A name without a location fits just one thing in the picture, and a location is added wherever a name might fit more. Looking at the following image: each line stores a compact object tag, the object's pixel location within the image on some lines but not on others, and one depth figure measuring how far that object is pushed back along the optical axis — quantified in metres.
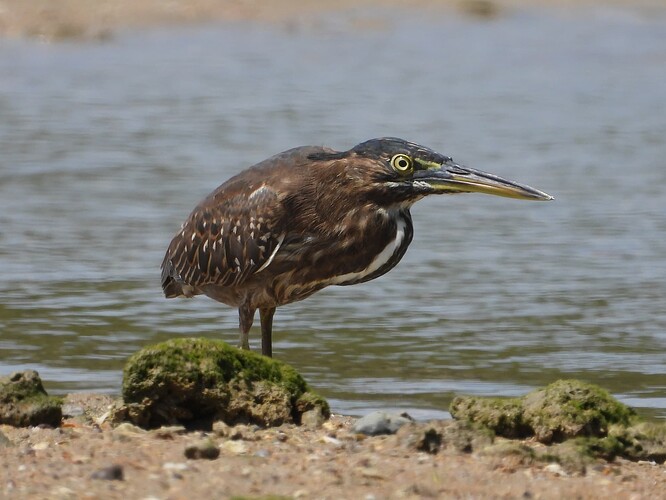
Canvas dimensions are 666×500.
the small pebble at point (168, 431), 12.48
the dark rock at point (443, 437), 12.31
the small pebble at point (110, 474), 10.85
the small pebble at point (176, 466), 11.26
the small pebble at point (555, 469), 12.06
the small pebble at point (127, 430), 12.48
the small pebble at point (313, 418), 13.29
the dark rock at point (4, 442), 12.17
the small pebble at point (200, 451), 11.63
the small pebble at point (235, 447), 12.06
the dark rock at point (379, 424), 13.01
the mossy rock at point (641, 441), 12.95
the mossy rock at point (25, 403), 13.27
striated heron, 15.34
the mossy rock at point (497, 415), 13.20
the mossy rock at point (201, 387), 12.73
